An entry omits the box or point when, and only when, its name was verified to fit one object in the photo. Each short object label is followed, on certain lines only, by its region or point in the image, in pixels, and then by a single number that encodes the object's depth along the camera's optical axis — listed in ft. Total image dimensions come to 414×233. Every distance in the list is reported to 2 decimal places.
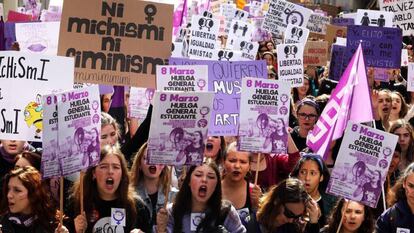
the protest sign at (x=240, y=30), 51.85
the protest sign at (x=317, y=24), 60.44
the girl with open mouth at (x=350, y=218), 22.74
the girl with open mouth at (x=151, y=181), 24.12
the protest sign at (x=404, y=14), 49.96
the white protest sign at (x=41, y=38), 33.78
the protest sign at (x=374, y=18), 49.83
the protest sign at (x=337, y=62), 37.96
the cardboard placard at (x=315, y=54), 48.96
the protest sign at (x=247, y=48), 46.58
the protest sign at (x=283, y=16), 55.42
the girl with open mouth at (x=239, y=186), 23.84
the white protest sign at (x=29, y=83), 24.09
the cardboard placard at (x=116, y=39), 25.99
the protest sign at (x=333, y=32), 54.39
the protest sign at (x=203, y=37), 41.80
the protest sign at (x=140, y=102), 30.91
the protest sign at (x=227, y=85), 27.55
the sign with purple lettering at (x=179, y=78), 24.48
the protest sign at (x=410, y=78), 38.63
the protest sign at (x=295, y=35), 49.55
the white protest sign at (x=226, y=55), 40.60
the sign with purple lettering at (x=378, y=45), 37.37
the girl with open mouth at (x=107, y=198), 21.84
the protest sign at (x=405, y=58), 50.37
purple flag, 25.52
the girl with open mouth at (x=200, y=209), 21.43
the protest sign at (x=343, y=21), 63.58
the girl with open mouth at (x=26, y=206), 21.21
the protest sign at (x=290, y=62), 40.73
